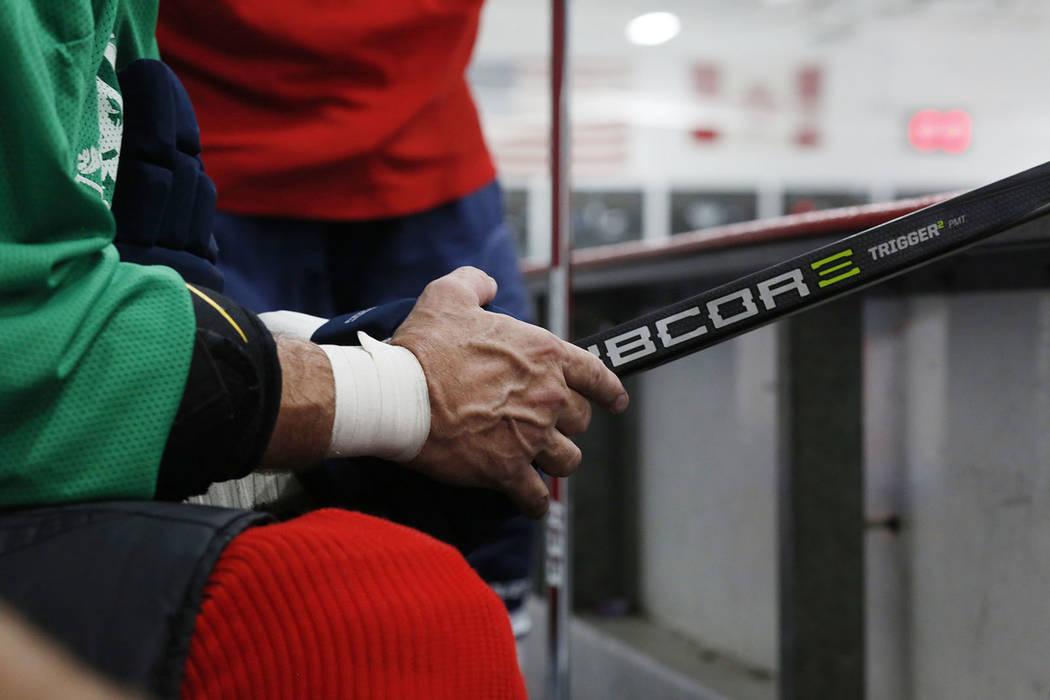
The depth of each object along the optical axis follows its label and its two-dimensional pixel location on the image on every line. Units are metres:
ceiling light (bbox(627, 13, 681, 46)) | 7.51
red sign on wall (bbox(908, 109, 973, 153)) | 7.75
